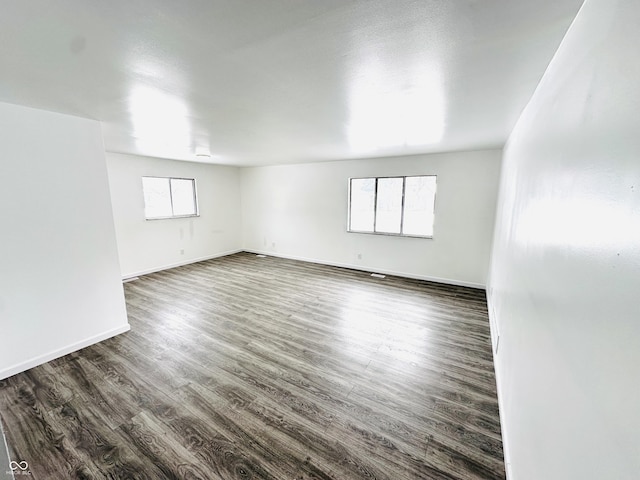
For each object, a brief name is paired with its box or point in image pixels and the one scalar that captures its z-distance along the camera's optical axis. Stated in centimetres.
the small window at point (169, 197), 530
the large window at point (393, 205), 484
